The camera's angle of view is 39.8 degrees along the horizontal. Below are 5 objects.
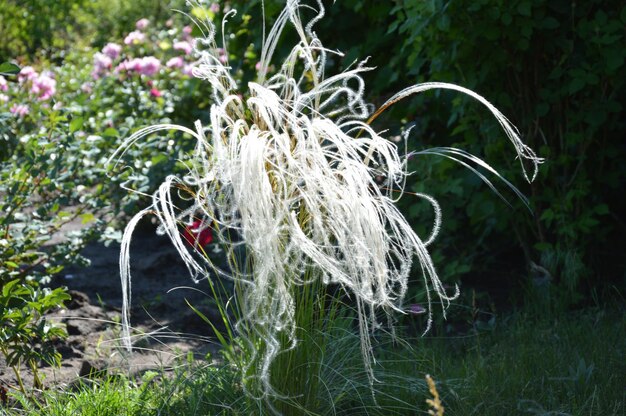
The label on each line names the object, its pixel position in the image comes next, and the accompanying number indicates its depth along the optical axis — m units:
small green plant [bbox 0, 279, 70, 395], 2.73
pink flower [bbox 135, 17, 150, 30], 6.80
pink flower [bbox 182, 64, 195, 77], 5.49
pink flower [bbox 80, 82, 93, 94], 6.02
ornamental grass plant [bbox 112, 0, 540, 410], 2.00
